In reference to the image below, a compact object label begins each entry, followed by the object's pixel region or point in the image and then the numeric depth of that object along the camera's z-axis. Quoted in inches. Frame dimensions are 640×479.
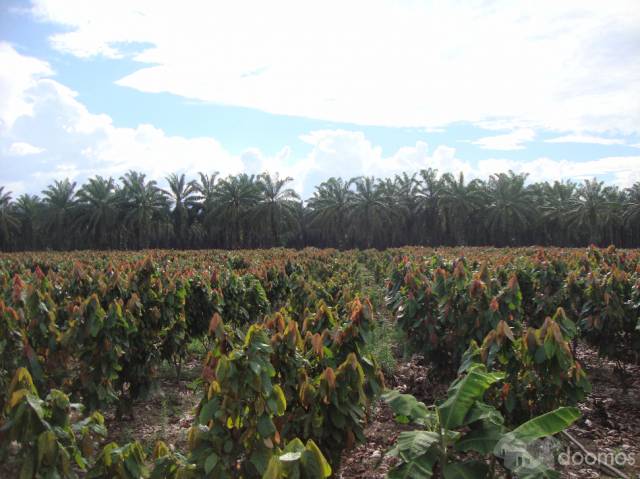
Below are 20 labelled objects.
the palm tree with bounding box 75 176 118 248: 1702.8
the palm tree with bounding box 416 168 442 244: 1921.8
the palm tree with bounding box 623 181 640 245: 1768.7
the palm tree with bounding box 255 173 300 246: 1791.3
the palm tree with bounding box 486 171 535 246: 1819.6
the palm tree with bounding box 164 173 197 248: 1822.1
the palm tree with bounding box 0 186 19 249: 1903.3
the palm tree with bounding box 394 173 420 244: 1948.9
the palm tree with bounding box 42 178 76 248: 1777.8
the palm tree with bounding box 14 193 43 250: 2027.6
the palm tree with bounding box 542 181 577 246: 1868.8
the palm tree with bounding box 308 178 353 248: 1929.1
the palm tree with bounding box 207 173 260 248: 1777.8
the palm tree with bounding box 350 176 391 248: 1857.8
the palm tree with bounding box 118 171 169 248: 1691.7
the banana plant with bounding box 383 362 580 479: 95.4
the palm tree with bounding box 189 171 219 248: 1839.3
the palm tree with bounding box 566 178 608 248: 1772.9
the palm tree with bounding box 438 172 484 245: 1823.3
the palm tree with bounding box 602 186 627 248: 1784.0
